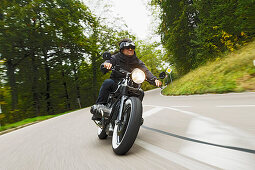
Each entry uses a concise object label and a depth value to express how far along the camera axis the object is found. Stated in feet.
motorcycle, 7.39
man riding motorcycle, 10.79
